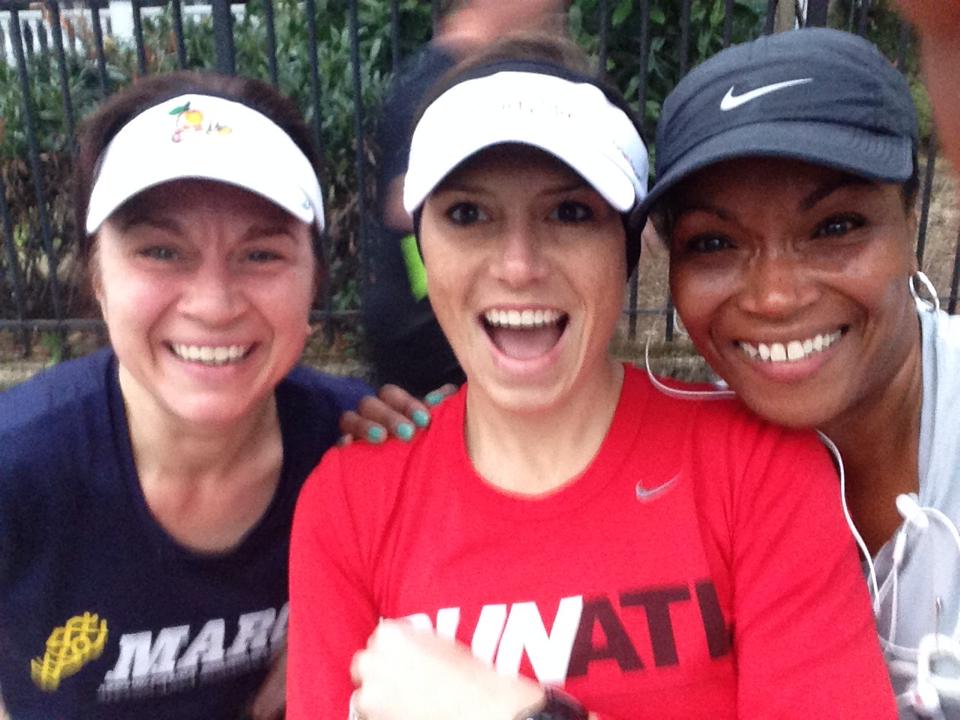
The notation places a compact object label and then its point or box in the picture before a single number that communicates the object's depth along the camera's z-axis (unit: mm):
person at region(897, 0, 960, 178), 330
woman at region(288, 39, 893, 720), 468
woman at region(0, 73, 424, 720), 576
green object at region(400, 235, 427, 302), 765
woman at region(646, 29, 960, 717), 482
